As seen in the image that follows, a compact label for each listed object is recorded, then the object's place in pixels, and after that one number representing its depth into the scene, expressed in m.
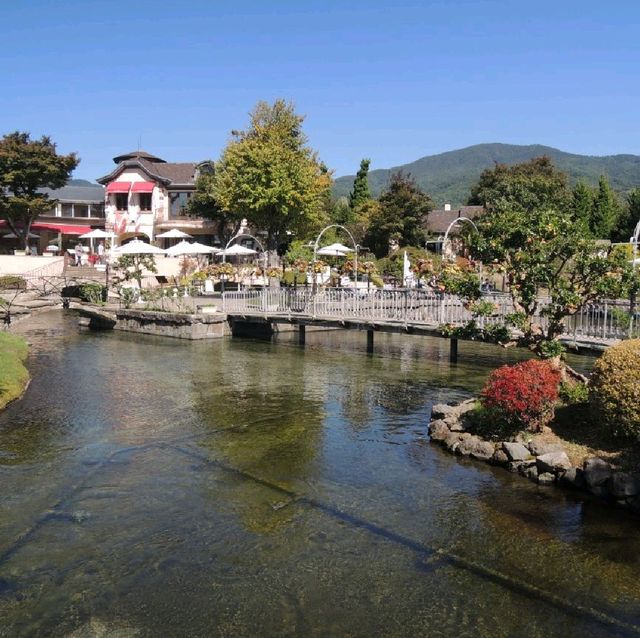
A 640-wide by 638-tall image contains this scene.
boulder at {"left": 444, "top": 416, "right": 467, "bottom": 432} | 14.21
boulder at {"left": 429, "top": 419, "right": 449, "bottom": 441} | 14.20
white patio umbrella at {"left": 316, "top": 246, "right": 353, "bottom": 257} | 33.59
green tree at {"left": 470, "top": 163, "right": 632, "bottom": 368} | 14.48
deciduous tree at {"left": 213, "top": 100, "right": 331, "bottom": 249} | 40.94
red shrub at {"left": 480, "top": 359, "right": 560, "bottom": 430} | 12.73
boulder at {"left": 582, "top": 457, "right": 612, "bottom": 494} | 11.11
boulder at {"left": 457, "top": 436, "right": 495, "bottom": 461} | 13.03
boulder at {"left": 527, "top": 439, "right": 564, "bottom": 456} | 12.32
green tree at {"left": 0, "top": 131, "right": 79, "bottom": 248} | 49.66
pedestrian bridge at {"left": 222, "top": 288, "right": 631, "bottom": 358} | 16.85
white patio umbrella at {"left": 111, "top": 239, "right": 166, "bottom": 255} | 37.25
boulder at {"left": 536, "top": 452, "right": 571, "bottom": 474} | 11.73
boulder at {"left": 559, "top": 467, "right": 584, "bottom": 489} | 11.41
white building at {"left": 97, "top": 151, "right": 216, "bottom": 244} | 56.47
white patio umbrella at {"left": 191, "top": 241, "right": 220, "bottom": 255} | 39.42
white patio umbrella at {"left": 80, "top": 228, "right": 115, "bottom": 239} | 49.88
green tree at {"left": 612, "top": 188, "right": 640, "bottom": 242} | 63.09
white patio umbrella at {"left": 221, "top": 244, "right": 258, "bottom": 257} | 37.00
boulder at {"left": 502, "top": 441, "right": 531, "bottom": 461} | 12.41
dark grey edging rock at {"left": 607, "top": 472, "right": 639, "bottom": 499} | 10.70
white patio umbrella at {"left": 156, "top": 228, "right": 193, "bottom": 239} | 44.02
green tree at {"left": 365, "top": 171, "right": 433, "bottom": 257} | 55.84
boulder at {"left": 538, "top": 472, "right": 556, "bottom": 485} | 11.77
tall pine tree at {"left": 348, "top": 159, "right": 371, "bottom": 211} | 74.31
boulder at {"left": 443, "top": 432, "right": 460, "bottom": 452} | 13.61
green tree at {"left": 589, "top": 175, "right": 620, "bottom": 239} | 64.69
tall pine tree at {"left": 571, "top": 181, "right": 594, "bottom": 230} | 61.86
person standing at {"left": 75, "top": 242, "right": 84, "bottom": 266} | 51.59
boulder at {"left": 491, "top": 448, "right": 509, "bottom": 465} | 12.66
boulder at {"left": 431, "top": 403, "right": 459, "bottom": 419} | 14.84
